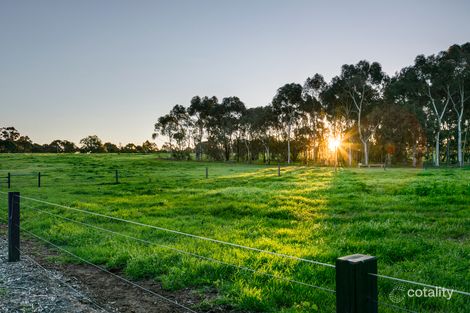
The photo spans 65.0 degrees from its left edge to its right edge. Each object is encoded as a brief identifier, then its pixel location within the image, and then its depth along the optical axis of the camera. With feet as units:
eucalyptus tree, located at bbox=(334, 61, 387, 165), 257.96
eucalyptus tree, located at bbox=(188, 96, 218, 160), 364.79
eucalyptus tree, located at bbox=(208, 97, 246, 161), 358.23
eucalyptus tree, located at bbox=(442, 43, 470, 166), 215.92
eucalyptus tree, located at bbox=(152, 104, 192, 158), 376.68
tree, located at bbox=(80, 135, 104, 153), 559.79
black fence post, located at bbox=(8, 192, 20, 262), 30.50
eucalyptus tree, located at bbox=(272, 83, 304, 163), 307.37
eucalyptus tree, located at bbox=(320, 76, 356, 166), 273.33
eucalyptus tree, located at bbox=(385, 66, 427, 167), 238.48
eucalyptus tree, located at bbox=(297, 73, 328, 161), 292.61
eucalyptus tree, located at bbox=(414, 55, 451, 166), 221.87
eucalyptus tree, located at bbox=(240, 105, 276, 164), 326.65
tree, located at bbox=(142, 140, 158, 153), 611.88
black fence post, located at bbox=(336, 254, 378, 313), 8.46
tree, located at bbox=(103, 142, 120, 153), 564.06
